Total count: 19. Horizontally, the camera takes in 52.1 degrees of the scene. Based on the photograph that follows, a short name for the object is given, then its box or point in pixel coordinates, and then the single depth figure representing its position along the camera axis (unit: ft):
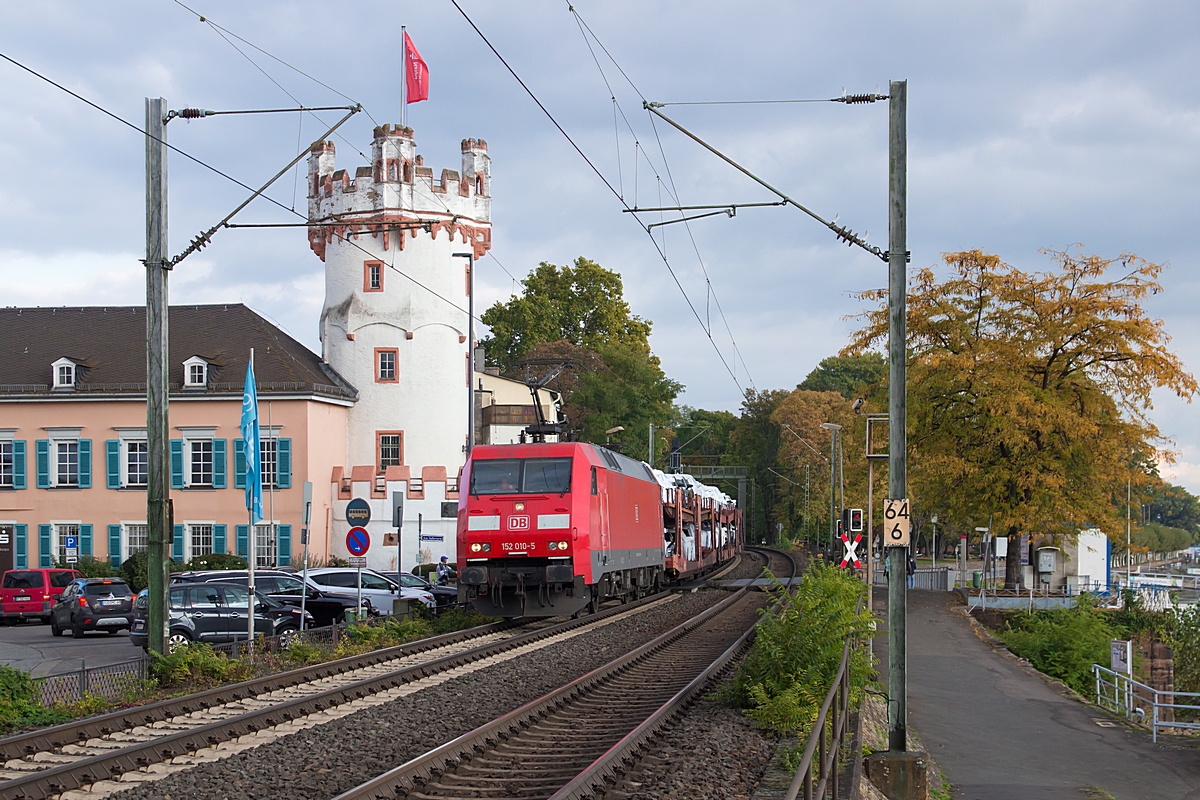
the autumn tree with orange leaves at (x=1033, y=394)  118.83
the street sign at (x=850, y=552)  101.20
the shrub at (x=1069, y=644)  100.42
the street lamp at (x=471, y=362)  110.72
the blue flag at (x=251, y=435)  66.80
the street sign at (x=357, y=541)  70.95
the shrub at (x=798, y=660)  40.65
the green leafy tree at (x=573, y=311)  255.91
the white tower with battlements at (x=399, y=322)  167.63
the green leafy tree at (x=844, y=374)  336.90
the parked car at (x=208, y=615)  72.64
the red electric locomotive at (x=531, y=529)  75.25
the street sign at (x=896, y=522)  42.80
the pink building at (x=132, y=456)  157.58
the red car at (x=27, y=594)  111.96
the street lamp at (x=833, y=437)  148.79
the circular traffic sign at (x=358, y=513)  70.69
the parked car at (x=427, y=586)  100.05
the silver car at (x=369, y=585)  94.02
